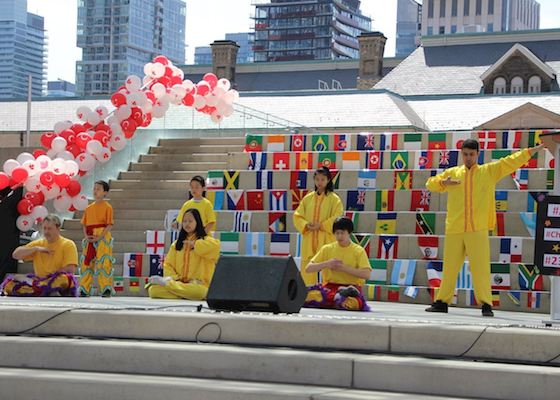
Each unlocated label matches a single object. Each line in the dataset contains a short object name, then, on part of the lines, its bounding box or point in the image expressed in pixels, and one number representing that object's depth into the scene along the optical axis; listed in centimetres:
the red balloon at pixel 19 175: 1670
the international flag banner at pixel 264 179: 1641
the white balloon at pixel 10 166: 1678
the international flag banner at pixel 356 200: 1549
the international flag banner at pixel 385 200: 1532
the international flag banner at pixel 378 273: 1405
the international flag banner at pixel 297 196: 1580
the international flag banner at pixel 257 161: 1725
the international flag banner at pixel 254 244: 1512
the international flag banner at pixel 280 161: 1706
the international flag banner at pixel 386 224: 1484
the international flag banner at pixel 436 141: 1727
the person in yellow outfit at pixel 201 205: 1355
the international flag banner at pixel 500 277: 1344
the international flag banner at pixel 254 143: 1850
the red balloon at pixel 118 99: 1941
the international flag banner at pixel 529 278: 1323
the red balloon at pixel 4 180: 1675
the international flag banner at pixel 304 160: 1700
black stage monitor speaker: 881
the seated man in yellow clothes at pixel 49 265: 1194
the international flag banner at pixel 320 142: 1800
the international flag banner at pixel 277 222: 1546
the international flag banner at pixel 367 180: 1580
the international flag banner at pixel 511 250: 1372
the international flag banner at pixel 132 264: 1562
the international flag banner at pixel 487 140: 1716
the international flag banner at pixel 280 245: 1502
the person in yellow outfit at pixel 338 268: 1072
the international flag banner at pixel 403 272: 1392
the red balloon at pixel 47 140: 1811
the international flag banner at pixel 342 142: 1786
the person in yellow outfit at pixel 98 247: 1412
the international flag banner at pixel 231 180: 1656
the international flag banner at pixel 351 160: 1667
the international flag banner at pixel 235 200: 1620
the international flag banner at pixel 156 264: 1542
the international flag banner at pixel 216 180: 1672
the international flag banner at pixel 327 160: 1683
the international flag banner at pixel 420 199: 1517
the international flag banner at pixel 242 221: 1568
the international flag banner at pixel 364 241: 1452
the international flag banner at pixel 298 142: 1817
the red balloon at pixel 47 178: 1686
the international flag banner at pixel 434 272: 1383
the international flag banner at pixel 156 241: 1576
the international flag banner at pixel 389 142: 1766
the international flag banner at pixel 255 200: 1606
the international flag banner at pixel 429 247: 1417
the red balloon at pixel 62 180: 1717
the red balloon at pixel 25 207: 1666
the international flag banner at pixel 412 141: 1744
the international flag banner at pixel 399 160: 1636
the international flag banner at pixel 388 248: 1437
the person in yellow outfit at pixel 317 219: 1267
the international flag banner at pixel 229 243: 1529
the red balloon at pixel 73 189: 1738
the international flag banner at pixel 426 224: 1461
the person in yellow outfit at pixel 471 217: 1078
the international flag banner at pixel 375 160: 1655
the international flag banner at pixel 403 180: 1558
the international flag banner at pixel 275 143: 1823
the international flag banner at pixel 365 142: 1761
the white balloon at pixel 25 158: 1705
